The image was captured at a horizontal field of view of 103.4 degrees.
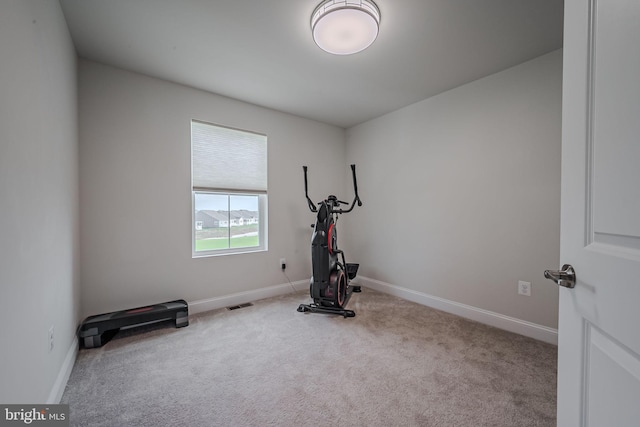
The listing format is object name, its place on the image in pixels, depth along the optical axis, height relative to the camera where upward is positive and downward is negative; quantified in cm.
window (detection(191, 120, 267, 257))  292 +25
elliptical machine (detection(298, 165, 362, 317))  281 -71
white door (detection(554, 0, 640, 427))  52 -1
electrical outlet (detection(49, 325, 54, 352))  145 -74
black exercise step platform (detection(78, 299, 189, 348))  207 -97
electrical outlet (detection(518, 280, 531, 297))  230 -72
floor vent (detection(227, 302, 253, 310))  297 -115
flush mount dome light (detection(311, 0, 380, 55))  163 +126
